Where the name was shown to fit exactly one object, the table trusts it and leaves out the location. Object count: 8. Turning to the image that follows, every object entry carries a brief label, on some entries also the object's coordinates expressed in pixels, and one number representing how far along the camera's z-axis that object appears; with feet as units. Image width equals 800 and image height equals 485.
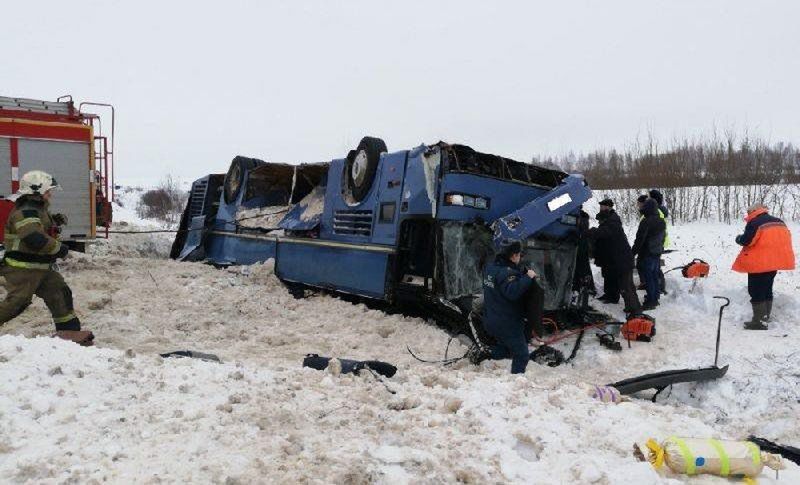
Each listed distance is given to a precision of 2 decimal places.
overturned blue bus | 21.74
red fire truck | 30.50
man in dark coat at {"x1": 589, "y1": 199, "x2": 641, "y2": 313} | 24.67
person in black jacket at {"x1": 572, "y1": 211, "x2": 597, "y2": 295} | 25.02
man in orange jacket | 23.65
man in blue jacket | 17.63
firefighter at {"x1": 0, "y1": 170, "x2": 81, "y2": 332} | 18.13
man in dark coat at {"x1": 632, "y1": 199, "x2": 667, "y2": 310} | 26.66
